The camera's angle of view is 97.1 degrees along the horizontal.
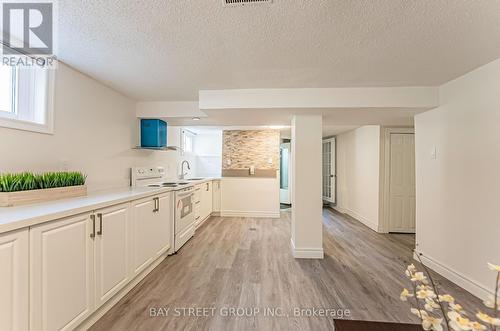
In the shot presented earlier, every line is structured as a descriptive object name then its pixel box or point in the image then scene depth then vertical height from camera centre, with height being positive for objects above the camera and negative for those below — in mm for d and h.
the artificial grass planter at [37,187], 1499 -164
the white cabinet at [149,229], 2160 -696
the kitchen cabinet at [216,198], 5402 -771
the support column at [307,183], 3023 -221
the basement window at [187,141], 5366 +679
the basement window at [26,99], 1715 +559
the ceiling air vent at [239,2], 1327 +1000
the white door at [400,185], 4094 -325
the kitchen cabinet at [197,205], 4083 -737
